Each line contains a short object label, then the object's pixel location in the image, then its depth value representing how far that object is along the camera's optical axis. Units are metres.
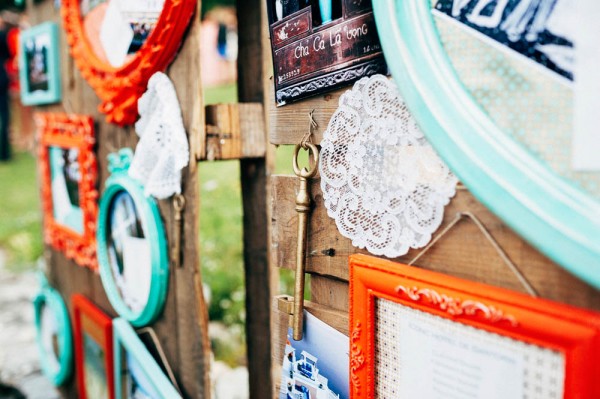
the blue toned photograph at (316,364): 1.09
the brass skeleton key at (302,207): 1.08
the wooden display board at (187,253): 1.41
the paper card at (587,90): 0.66
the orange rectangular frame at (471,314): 0.68
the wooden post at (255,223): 1.56
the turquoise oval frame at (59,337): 2.39
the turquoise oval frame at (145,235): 1.60
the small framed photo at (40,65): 2.24
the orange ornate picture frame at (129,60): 1.39
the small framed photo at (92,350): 1.92
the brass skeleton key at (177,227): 1.50
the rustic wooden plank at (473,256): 0.73
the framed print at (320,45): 0.95
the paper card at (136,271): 1.70
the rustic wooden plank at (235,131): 1.45
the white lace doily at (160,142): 1.45
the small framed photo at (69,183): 2.05
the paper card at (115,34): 1.64
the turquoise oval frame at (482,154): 0.66
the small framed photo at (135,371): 1.61
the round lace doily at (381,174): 0.87
